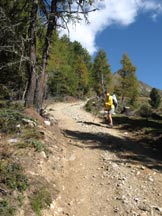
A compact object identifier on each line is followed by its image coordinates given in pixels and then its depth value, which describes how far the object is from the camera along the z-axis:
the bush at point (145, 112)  13.93
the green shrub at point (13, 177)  3.98
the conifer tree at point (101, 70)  38.81
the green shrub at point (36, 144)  5.24
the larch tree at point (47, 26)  8.19
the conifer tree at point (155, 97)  32.98
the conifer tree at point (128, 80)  36.50
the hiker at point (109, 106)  9.53
